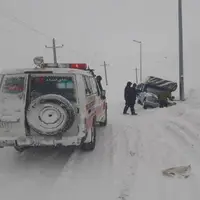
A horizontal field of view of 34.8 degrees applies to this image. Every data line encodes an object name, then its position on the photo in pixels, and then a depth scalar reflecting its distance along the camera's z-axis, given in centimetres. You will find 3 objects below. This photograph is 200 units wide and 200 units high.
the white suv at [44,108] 613
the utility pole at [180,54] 1684
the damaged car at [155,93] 1665
